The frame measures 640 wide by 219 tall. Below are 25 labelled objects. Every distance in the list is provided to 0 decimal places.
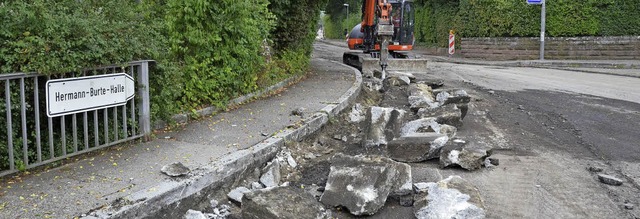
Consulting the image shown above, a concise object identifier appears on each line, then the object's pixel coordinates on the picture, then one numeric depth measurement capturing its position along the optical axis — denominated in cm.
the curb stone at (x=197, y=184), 439
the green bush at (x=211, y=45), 795
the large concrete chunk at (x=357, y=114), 970
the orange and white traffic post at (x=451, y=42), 3239
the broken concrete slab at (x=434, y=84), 1440
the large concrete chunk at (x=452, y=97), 1034
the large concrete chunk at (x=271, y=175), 584
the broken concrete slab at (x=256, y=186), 574
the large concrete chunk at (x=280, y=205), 464
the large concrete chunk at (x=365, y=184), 507
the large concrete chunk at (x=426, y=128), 795
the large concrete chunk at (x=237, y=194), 534
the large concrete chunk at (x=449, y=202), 482
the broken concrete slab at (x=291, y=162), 663
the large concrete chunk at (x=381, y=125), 754
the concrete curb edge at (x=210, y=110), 714
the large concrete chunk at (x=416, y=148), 678
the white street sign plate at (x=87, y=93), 516
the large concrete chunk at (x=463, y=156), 645
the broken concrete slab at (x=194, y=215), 477
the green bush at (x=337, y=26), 5877
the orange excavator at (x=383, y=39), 1707
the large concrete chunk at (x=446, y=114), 873
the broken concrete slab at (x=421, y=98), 1060
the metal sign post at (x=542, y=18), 2623
